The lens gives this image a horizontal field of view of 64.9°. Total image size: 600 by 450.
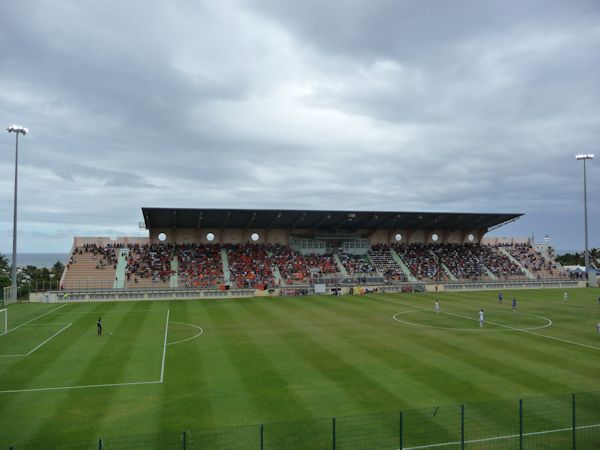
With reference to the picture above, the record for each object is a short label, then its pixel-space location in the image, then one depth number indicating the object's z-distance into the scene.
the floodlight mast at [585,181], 68.81
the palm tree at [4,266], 89.88
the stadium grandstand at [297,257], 60.38
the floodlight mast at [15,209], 50.72
